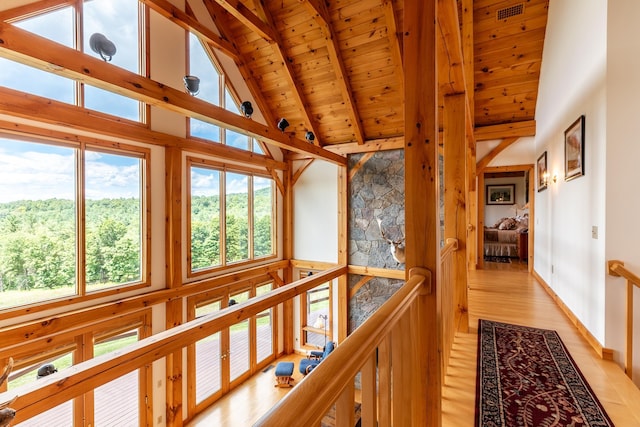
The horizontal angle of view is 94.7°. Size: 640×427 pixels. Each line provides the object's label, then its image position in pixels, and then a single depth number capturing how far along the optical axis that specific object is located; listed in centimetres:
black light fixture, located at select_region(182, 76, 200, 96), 296
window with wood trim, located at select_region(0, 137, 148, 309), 323
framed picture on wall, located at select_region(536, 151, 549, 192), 480
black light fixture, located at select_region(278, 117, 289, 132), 416
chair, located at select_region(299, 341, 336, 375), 563
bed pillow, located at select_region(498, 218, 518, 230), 898
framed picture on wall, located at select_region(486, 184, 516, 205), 1055
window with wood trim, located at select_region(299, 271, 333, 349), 689
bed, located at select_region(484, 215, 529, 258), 830
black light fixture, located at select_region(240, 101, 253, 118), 366
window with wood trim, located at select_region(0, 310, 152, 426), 322
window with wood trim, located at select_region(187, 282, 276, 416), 498
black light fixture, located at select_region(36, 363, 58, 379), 267
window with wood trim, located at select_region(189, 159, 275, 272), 520
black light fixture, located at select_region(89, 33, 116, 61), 242
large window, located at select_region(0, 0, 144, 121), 323
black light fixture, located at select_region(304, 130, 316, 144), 549
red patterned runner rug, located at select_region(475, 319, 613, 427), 181
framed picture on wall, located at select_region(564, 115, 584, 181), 304
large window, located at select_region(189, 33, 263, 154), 505
